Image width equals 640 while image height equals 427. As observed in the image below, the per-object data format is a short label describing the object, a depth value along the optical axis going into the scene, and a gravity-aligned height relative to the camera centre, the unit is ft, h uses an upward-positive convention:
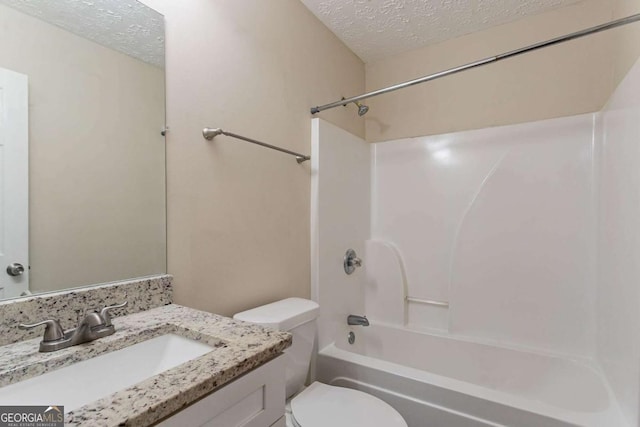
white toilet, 3.79 -2.59
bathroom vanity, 1.77 -1.13
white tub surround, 4.27 -1.13
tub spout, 6.55 -2.37
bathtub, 3.96 -2.87
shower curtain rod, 3.60 +2.23
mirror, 2.59 +0.68
